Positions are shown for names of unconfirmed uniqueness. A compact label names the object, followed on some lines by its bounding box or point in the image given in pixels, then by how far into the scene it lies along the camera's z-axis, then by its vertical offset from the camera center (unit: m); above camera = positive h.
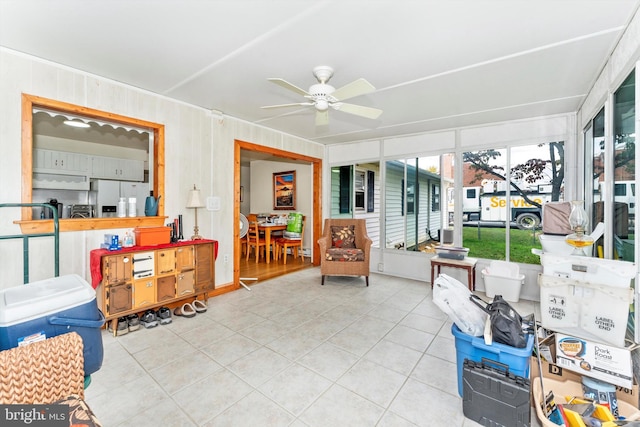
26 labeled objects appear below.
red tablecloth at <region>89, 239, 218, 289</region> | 2.58 -0.42
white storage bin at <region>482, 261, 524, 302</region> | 3.66 -0.90
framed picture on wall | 6.82 +0.55
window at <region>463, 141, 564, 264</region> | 3.84 +0.34
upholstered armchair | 4.32 -0.66
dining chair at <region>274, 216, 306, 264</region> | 5.90 -0.69
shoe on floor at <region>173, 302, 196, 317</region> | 3.15 -1.13
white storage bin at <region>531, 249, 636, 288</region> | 1.72 -0.37
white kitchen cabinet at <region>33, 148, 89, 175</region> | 4.84 +0.90
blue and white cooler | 1.23 -0.48
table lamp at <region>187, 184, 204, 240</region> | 3.46 +0.14
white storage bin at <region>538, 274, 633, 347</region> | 1.70 -0.62
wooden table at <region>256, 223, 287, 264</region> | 5.87 -0.35
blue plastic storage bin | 1.61 -0.84
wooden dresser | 2.62 -0.66
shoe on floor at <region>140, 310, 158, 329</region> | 2.87 -1.13
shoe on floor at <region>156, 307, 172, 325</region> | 2.97 -1.12
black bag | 1.63 -0.68
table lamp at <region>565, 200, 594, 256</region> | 2.29 -0.15
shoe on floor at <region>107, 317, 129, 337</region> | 2.71 -1.14
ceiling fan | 2.25 +1.02
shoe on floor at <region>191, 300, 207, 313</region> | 3.29 -1.12
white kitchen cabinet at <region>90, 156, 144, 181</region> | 5.48 +0.90
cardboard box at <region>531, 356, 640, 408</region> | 1.61 -1.03
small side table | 3.72 -0.71
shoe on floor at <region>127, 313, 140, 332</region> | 2.79 -1.12
